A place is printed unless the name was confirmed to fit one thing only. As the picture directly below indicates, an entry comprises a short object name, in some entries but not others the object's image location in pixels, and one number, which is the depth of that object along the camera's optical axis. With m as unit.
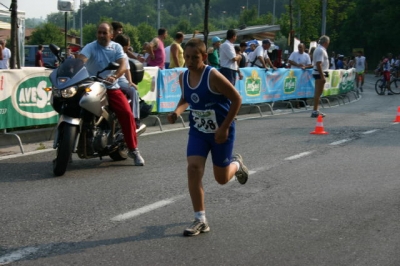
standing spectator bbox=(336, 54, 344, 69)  45.69
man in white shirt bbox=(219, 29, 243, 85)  16.27
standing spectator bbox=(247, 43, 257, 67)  22.83
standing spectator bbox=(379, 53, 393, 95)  32.41
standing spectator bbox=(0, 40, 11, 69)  20.57
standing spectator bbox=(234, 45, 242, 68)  19.38
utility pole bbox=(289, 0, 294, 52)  38.09
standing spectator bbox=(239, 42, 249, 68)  20.55
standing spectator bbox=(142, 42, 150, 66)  17.25
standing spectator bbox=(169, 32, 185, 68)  17.88
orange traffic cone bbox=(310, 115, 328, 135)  13.77
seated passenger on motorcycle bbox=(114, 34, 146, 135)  9.86
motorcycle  8.74
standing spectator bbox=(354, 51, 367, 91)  35.06
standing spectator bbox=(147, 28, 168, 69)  17.30
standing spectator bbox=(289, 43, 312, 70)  23.06
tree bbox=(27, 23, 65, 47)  72.50
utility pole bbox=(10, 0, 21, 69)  14.66
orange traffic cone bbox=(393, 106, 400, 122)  16.99
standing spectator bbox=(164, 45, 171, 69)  19.77
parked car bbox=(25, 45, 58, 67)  38.31
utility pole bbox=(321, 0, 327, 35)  39.00
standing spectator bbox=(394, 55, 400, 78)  43.09
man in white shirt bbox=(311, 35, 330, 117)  18.17
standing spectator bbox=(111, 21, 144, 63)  11.54
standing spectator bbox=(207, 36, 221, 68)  19.38
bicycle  32.42
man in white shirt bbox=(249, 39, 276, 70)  20.38
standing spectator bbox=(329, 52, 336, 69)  41.80
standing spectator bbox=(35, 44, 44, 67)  28.82
